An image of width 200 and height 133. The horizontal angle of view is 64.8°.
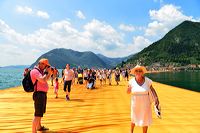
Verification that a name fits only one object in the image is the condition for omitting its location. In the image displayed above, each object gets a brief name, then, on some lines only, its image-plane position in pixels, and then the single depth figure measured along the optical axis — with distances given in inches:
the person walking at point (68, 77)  327.5
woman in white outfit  144.3
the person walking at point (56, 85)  361.0
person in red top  155.9
